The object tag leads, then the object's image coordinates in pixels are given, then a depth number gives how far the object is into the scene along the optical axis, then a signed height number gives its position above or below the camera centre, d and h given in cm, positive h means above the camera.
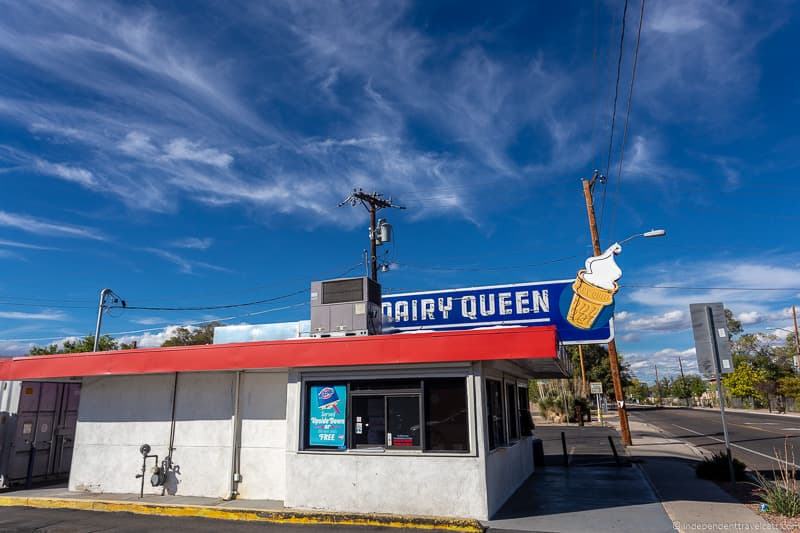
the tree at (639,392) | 15050 -27
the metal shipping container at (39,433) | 1370 -89
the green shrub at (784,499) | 860 -181
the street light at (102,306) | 2711 +494
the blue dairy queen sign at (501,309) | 1473 +247
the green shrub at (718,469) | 1249 -190
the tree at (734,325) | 8296 +1013
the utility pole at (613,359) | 2100 +129
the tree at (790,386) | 5400 +26
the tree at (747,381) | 6638 +109
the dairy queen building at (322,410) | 962 -29
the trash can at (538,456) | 1692 -202
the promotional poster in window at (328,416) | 1046 -41
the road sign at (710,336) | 1125 +115
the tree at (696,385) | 10797 +112
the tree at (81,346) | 4994 +521
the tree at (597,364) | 6562 +350
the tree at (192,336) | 6594 +779
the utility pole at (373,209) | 2443 +886
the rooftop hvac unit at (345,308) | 1260 +210
